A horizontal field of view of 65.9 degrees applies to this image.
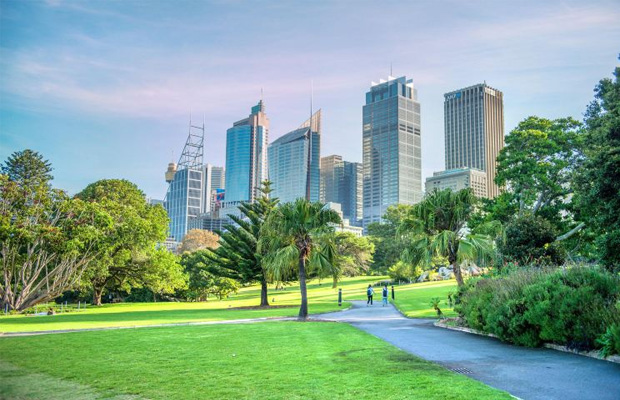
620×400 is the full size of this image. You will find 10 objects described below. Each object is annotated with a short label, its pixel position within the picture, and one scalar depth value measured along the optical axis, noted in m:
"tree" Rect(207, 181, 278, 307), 34.59
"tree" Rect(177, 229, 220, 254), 98.30
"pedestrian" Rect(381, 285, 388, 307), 29.78
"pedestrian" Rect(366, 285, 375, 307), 31.17
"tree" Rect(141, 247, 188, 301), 36.88
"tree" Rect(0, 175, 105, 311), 27.44
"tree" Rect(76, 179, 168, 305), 32.94
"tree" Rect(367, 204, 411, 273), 71.12
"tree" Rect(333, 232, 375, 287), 70.88
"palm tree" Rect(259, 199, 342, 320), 19.98
